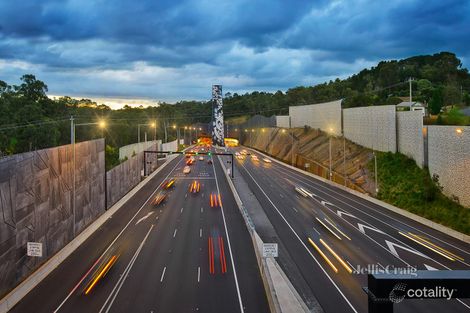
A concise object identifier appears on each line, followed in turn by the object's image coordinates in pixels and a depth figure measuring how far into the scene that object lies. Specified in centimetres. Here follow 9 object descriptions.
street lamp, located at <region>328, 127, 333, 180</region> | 10657
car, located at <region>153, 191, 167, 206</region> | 5790
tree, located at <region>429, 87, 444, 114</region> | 9219
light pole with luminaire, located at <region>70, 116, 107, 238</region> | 3882
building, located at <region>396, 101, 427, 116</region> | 8967
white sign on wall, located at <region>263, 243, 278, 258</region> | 2705
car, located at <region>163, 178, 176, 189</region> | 7262
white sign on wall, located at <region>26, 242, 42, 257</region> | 2681
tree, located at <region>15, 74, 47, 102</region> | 10615
